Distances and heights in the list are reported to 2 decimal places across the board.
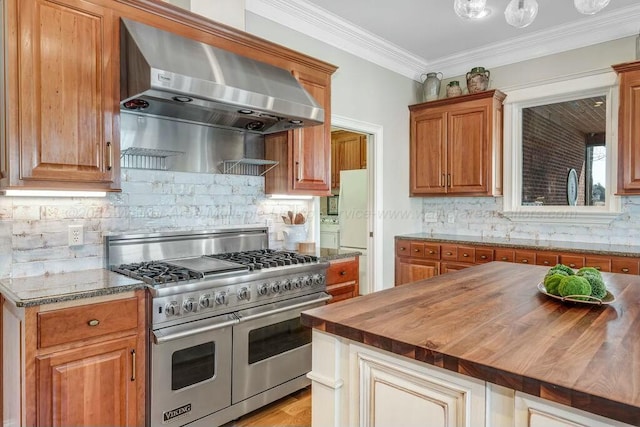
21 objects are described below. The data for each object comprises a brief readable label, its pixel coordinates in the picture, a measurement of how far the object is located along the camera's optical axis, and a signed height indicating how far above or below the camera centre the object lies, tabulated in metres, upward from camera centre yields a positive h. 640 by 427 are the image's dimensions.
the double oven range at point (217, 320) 2.05 -0.62
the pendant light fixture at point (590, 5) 1.72 +0.88
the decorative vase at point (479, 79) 4.21 +1.36
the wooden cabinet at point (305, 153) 3.06 +0.44
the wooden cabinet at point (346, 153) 5.51 +0.80
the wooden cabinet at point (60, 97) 1.87 +0.56
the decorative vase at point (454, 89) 4.40 +1.32
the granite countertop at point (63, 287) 1.70 -0.36
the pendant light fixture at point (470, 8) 1.82 +0.92
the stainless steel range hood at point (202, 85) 2.05 +0.69
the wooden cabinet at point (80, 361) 1.70 -0.68
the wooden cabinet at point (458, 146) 4.12 +0.69
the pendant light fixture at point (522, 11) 1.87 +0.92
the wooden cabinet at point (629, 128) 3.27 +0.66
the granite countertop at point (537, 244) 3.26 -0.32
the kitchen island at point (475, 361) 0.91 -0.38
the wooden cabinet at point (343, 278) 3.03 -0.53
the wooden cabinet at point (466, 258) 3.23 -0.45
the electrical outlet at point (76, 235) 2.28 -0.14
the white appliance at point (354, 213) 4.85 -0.04
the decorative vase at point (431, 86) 4.59 +1.41
